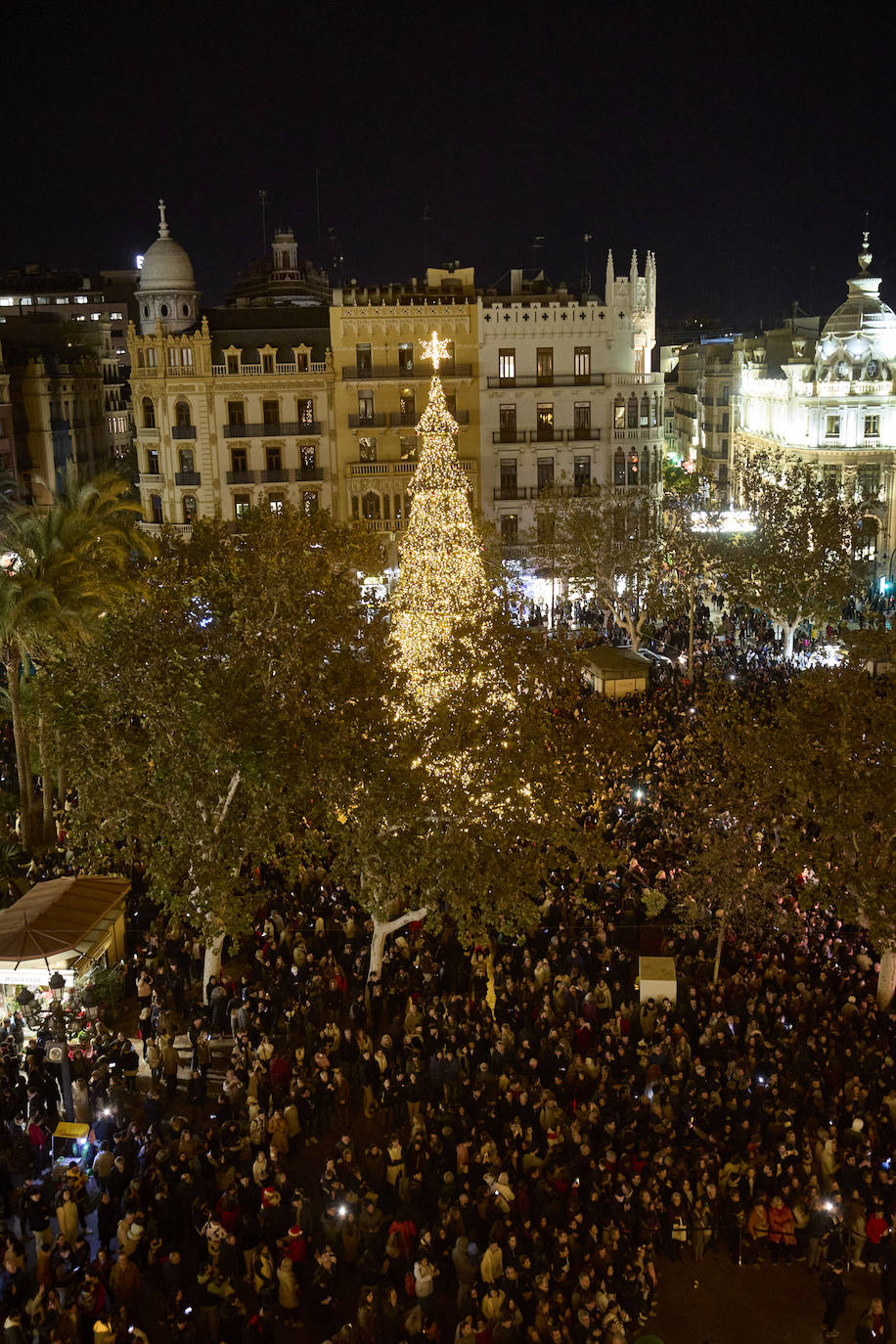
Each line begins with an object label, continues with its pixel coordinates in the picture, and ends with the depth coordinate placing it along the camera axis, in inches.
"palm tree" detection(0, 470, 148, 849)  1020.5
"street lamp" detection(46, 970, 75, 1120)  687.7
